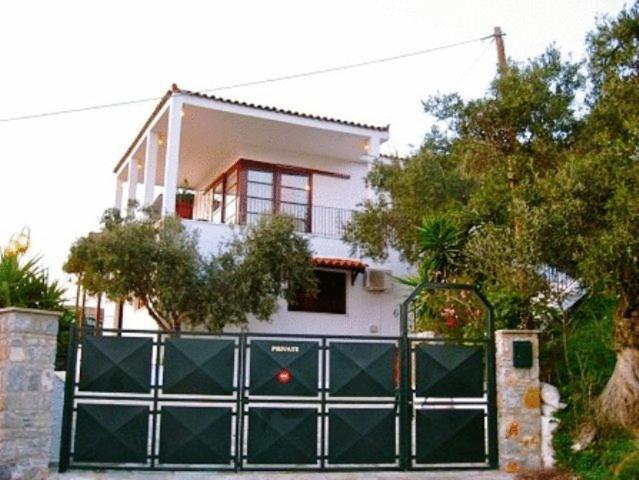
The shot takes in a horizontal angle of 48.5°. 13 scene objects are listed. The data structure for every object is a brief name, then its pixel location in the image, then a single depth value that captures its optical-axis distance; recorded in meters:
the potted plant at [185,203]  21.66
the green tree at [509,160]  8.80
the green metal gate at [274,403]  8.45
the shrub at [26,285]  9.15
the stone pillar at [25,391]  7.66
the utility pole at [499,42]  13.94
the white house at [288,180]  17.45
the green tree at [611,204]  7.55
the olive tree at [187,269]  14.77
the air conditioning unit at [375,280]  18.66
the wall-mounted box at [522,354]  9.10
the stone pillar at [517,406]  8.89
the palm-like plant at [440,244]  11.47
